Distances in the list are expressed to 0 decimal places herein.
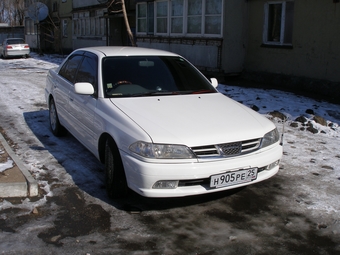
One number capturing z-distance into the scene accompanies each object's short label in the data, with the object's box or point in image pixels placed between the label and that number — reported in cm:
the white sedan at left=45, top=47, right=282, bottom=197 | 392
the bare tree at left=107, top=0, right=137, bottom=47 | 2345
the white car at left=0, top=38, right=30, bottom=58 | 2683
